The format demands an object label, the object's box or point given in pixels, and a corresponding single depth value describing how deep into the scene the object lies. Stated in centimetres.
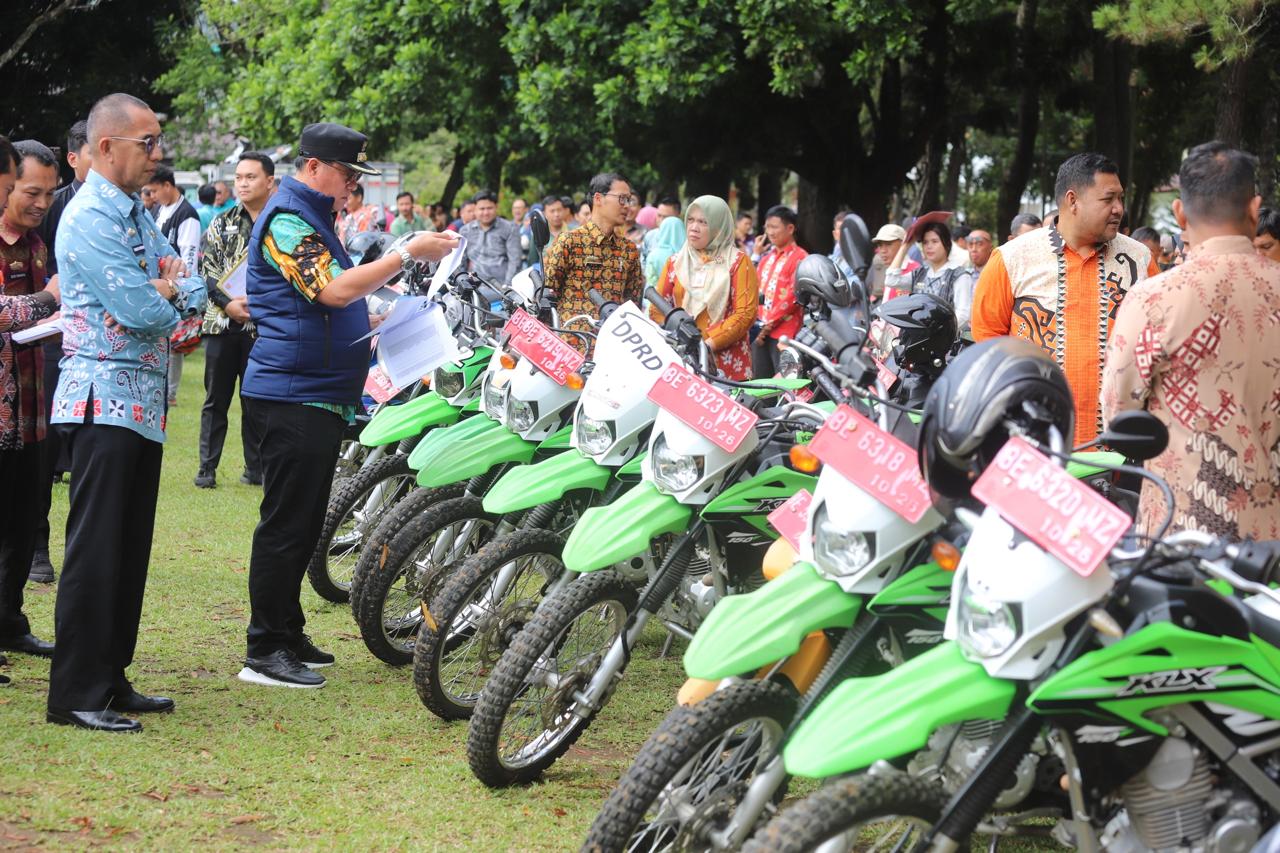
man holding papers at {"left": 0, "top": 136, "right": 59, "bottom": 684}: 527
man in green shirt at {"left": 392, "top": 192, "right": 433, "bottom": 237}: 1853
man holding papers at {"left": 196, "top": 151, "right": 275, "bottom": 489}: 752
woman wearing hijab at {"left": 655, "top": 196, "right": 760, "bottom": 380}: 750
